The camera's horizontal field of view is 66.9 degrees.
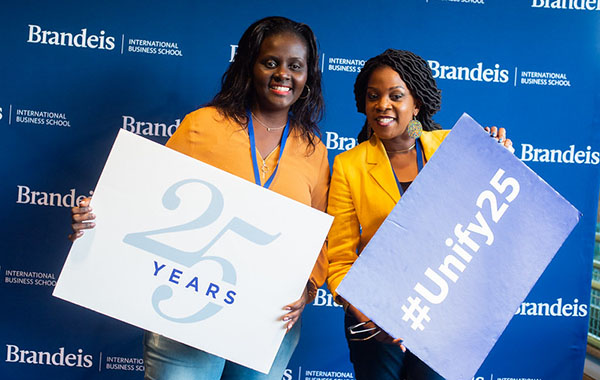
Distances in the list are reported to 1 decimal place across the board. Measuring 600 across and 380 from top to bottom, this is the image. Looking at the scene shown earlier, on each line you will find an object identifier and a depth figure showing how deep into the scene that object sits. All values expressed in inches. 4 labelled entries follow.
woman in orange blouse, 53.4
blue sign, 47.4
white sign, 49.8
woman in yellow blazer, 53.1
